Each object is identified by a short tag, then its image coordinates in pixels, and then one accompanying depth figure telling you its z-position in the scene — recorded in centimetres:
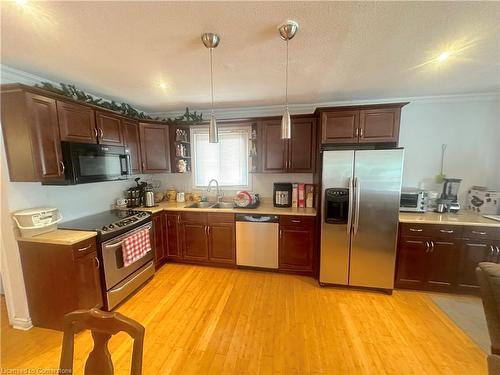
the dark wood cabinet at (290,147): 299
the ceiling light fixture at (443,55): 174
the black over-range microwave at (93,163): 202
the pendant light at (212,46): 147
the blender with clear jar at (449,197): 270
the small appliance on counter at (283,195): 321
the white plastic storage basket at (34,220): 188
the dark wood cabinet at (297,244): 280
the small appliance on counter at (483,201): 259
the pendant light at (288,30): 135
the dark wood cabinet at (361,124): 257
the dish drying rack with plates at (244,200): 312
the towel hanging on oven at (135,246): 235
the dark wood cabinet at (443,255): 231
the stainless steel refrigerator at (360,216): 237
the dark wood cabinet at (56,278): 188
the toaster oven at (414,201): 266
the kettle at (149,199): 318
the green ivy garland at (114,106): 215
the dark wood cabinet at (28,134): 177
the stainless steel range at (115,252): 213
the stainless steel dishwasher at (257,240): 290
